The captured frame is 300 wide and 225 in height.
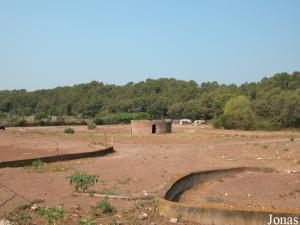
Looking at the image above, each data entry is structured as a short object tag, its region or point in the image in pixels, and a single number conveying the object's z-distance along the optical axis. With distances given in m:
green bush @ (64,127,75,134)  52.56
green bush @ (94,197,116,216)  9.52
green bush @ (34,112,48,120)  101.31
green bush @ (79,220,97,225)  8.06
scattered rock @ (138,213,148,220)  9.18
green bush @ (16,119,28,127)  74.47
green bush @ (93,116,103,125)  88.00
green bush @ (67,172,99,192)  12.02
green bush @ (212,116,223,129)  70.06
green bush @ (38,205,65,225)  8.28
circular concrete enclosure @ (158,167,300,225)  8.74
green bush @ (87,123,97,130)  64.01
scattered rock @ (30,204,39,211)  9.60
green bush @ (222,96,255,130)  67.63
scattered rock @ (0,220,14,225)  7.58
